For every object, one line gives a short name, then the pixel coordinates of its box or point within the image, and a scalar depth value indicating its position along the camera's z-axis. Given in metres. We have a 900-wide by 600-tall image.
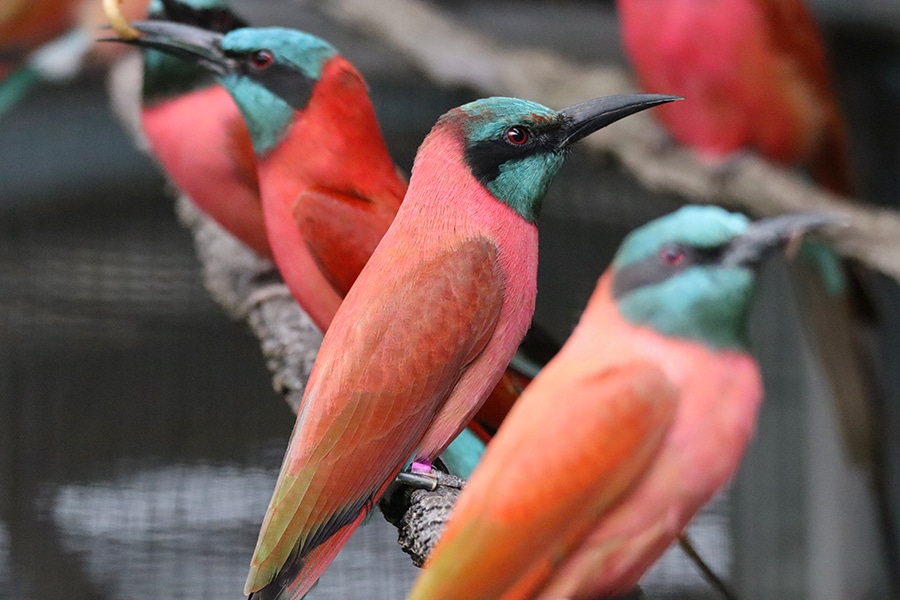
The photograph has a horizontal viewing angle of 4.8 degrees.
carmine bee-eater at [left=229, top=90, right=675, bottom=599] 3.59
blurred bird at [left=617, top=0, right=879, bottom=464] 5.45
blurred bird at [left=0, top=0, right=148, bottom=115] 5.80
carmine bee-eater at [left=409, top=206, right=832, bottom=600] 3.56
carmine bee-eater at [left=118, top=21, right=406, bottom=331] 3.67
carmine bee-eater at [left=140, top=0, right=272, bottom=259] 3.81
